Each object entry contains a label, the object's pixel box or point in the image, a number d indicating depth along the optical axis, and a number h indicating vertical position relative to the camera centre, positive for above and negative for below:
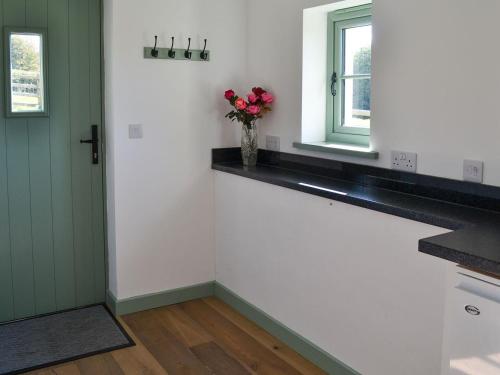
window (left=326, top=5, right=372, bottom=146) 3.18 +0.26
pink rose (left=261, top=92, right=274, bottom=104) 3.52 +0.15
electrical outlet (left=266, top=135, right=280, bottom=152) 3.60 -0.12
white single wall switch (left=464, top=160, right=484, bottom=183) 2.38 -0.19
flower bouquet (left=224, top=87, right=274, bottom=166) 3.51 +0.06
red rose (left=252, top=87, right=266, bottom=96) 3.54 +0.19
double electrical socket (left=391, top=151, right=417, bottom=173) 2.69 -0.17
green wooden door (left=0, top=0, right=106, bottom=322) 3.32 -0.32
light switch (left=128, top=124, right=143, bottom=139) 3.44 -0.05
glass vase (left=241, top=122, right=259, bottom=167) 3.62 -0.13
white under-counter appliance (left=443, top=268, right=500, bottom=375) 1.62 -0.57
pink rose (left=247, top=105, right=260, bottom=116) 3.49 +0.08
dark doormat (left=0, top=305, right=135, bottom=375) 3.00 -1.18
